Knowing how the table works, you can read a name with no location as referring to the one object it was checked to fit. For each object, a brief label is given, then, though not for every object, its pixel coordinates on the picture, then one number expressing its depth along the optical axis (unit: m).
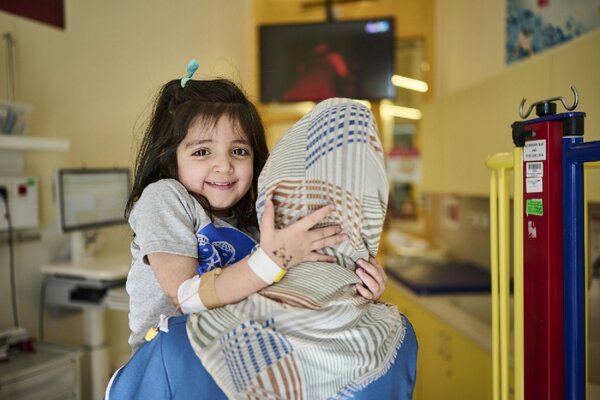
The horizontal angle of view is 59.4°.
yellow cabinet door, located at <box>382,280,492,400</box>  2.30
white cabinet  2.09
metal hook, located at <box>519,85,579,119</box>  1.03
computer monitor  2.52
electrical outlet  2.42
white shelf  2.24
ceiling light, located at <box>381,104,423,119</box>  4.50
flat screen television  3.65
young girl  0.84
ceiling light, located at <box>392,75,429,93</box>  4.38
